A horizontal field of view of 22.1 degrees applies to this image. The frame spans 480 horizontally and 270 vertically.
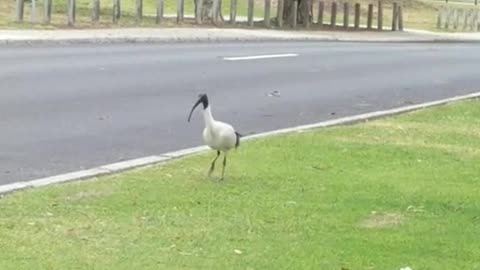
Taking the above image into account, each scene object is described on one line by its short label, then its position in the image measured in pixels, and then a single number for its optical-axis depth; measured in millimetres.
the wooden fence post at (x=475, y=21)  47922
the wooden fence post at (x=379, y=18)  38812
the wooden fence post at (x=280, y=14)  36031
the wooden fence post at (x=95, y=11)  29134
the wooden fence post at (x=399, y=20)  40684
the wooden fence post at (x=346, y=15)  37906
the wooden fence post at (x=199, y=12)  32625
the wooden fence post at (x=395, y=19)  40094
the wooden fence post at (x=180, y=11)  31656
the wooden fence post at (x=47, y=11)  27500
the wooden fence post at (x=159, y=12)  30688
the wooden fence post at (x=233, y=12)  33750
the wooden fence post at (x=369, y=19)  38781
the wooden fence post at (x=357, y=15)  38231
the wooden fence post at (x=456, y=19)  47188
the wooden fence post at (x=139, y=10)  30522
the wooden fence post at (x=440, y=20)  47050
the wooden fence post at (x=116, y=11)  29891
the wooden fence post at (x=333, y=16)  37500
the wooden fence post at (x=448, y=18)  46950
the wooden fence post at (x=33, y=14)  27406
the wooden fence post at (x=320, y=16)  37781
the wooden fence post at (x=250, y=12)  33625
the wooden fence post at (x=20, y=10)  27564
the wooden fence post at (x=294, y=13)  36125
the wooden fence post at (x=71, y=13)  27472
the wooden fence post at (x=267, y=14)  34875
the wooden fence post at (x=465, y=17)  48069
